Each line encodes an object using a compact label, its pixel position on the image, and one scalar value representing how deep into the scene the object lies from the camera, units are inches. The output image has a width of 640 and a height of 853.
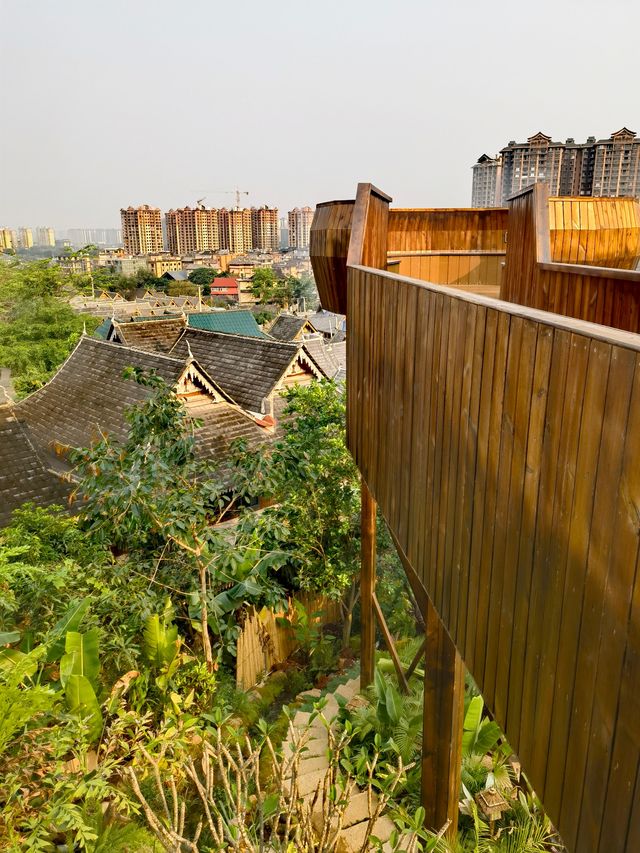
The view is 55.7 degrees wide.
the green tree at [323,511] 344.5
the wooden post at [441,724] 155.6
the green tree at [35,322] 1346.0
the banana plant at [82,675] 228.7
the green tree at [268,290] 3331.7
